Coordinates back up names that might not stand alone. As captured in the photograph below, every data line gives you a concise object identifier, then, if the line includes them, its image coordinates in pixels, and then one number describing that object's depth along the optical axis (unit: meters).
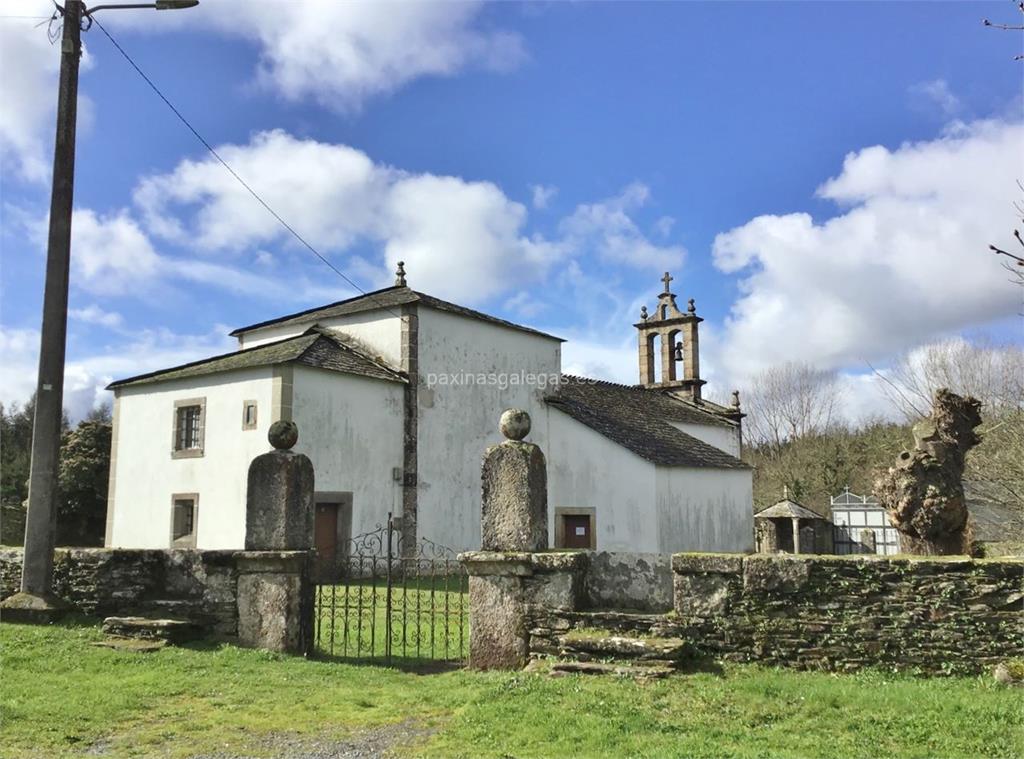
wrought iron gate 8.97
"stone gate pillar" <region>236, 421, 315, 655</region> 8.81
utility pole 9.91
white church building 18.17
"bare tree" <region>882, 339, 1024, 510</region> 12.62
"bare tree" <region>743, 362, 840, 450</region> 47.22
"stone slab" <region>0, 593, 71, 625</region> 9.68
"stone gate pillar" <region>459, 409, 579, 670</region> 7.93
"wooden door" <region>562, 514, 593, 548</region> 23.31
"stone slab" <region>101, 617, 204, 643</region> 9.01
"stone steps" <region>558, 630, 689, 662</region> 7.09
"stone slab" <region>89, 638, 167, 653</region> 8.64
